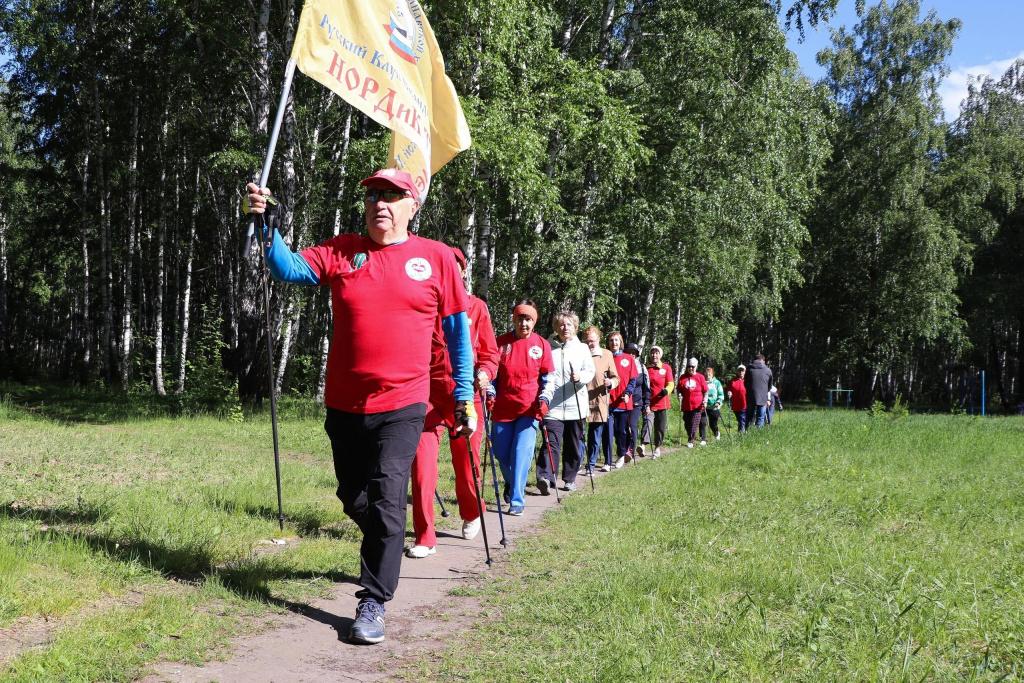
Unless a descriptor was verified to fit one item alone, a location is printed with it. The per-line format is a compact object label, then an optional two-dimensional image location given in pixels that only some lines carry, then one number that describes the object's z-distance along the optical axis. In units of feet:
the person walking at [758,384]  67.31
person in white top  35.19
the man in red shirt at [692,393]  59.41
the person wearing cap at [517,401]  30.25
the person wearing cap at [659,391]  56.59
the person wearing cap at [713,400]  64.44
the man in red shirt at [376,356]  15.99
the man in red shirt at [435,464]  22.07
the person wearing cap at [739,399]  70.28
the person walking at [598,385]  42.29
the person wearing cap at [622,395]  47.96
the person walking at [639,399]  49.93
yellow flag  20.40
